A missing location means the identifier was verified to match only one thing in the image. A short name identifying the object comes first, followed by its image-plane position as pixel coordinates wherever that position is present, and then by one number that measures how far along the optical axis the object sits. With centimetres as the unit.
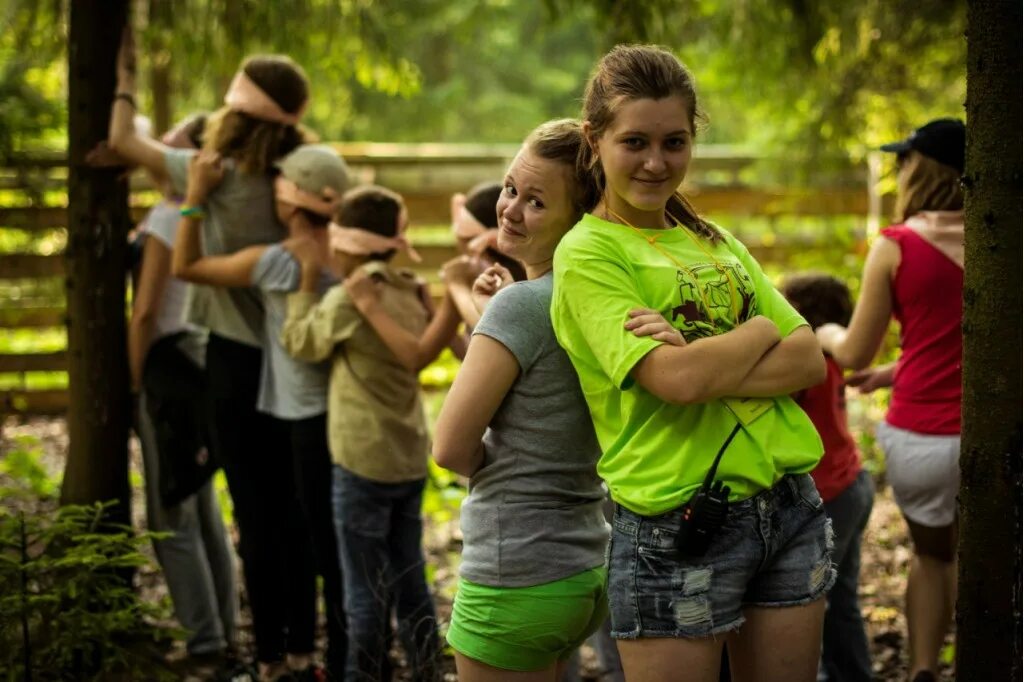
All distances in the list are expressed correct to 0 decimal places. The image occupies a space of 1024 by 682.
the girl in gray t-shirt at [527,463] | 260
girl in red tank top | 385
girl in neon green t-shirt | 237
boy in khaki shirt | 399
